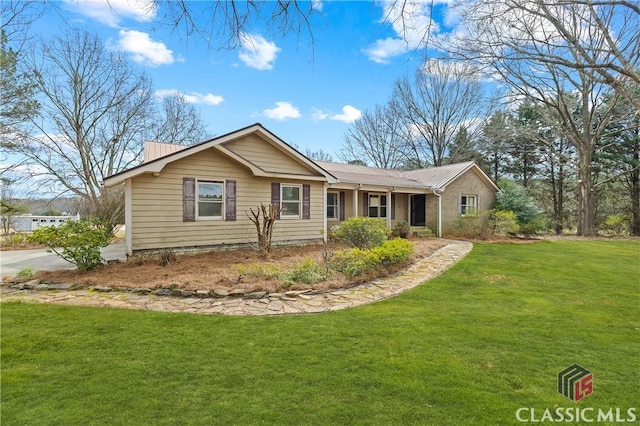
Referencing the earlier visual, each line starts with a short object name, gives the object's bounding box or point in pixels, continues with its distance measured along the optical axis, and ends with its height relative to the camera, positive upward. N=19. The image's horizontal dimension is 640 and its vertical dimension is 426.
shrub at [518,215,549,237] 17.08 -0.58
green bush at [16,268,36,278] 6.94 -1.33
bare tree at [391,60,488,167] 26.36 +9.27
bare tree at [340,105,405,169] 29.25 +7.72
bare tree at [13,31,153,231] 16.30 +5.93
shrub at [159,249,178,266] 8.24 -1.14
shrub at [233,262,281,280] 6.93 -1.29
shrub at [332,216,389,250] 9.67 -0.55
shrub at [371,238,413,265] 8.21 -1.00
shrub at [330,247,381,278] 7.31 -1.16
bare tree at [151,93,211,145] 23.06 +7.42
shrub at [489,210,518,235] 16.48 -0.40
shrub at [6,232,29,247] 12.83 -1.04
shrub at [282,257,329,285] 6.64 -1.32
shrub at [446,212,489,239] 16.25 -0.57
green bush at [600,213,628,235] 20.30 -0.57
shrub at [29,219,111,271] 6.90 -0.55
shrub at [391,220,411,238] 15.34 -0.72
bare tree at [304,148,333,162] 33.94 +6.94
